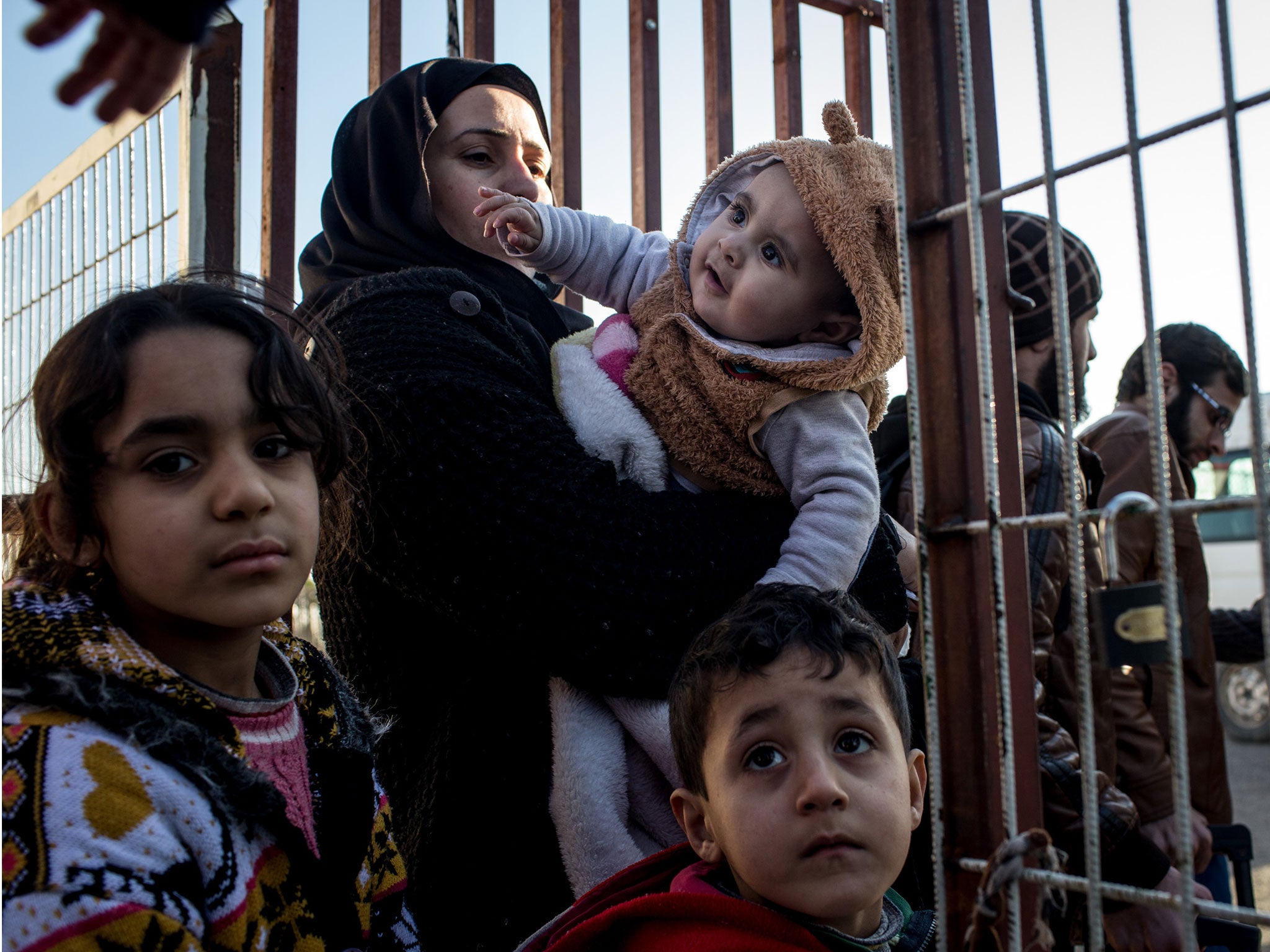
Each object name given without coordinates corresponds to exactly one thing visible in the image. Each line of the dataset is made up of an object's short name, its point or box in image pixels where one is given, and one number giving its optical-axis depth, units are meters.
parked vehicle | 8.11
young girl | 0.92
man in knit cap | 1.58
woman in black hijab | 1.35
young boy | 1.13
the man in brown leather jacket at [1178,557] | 2.24
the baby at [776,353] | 1.48
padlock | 0.85
